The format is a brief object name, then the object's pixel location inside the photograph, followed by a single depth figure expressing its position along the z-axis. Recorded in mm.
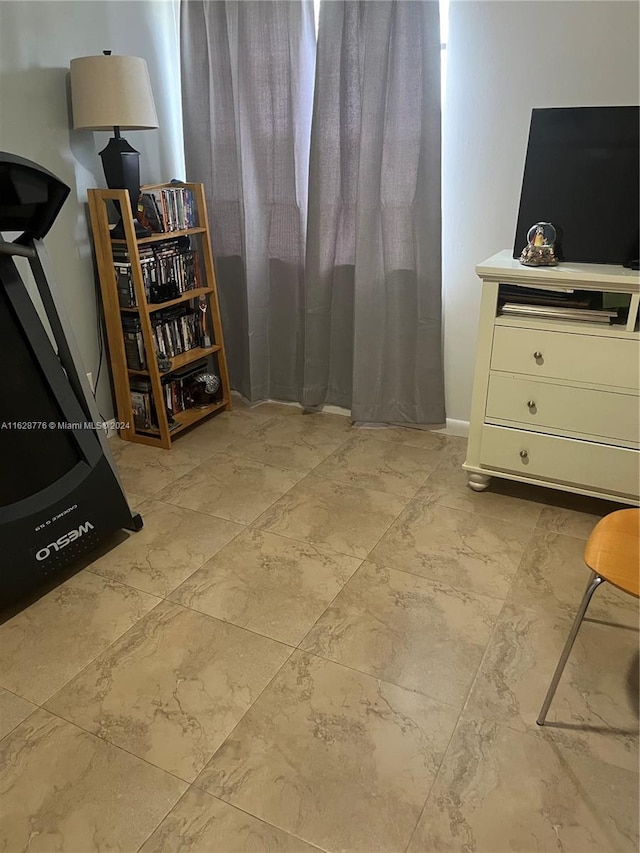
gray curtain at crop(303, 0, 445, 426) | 2600
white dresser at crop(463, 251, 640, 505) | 2182
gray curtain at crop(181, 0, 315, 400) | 2828
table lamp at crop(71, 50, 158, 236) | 2473
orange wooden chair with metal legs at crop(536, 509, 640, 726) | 1368
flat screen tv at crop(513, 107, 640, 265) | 2262
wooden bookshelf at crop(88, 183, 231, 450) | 2740
